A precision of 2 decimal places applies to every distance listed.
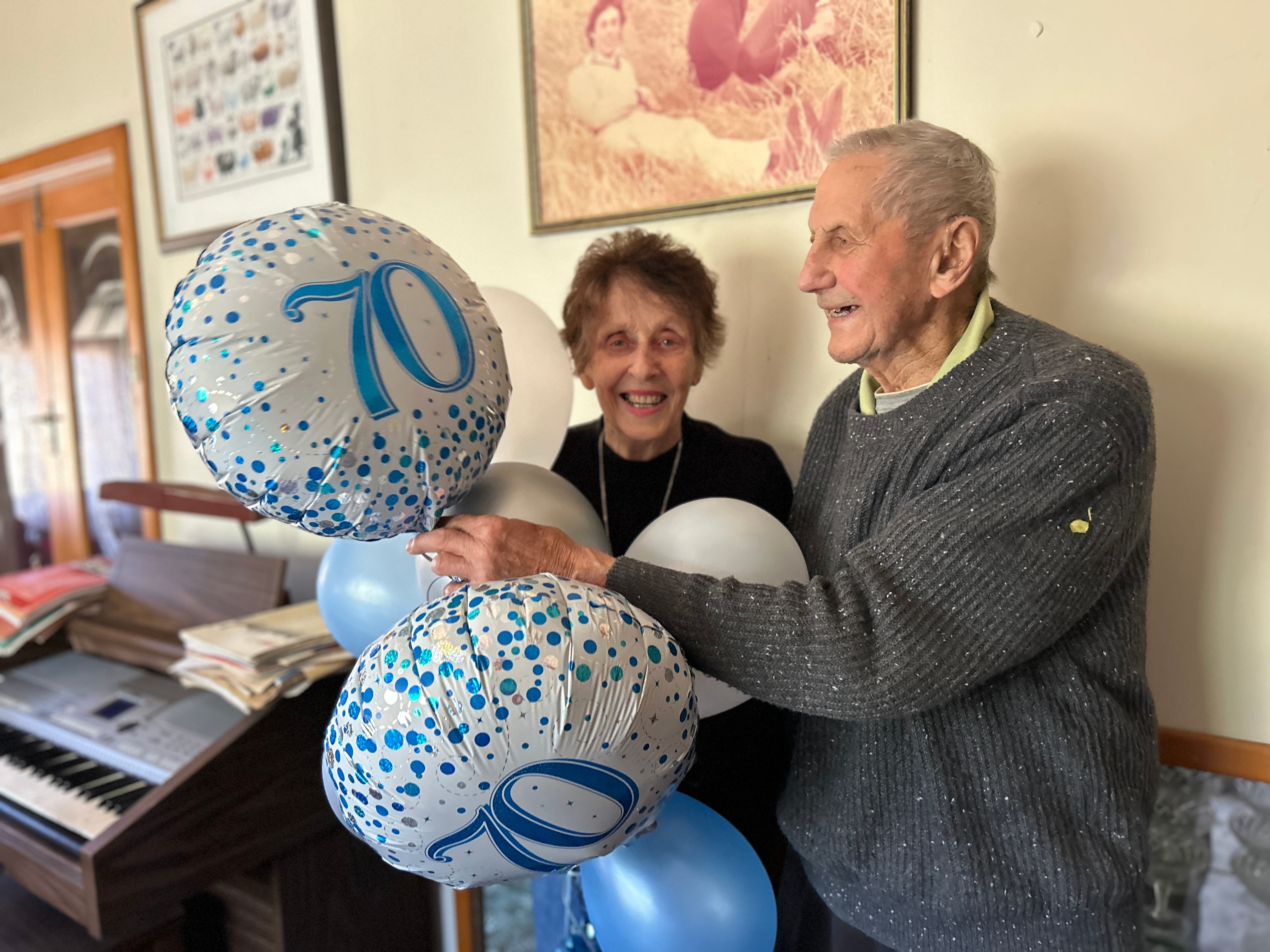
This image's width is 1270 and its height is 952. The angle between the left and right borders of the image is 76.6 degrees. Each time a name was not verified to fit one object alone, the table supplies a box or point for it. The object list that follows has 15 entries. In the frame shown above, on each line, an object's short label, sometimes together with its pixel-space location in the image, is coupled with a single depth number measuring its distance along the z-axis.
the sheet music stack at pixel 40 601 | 1.97
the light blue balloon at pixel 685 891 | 1.00
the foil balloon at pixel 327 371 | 0.74
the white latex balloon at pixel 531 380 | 1.23
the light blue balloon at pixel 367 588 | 1.10
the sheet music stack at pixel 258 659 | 1.49
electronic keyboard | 1.49
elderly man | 0.81
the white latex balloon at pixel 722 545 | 0.96
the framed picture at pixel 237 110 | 1.98
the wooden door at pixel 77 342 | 2.63
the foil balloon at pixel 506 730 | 0.71
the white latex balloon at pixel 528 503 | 0.97
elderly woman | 1.26
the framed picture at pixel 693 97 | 1.25
